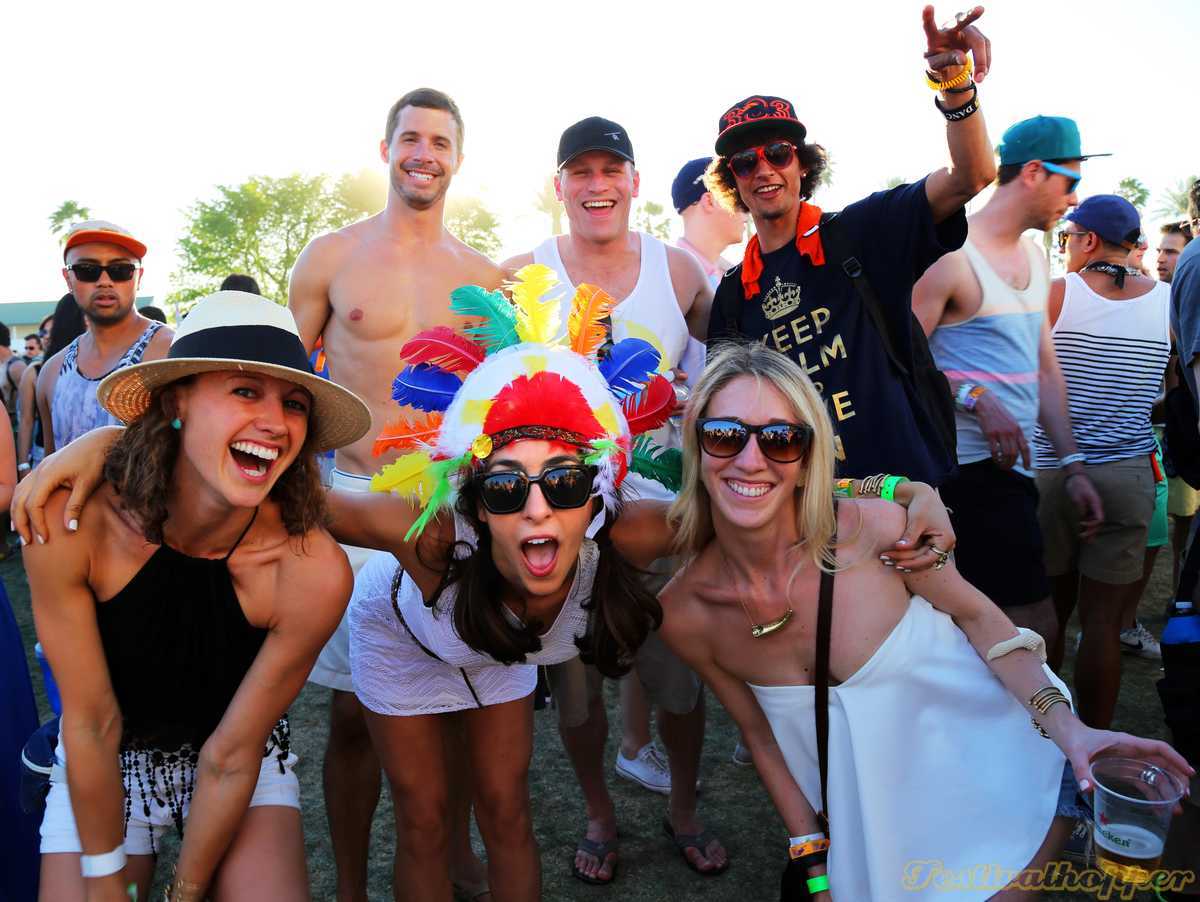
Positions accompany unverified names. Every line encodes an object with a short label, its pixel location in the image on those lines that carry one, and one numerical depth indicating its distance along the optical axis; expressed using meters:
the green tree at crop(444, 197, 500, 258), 39.44
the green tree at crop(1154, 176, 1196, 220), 50.17
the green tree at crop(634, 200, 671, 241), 48.97
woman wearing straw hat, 2.15
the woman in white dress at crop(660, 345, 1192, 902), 2.16
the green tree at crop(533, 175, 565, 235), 47.56
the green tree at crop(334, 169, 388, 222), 37.50
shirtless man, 3.59
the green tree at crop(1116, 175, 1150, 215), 61.56
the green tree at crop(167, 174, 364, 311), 35.19
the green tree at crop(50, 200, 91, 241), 56.34
